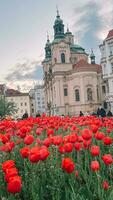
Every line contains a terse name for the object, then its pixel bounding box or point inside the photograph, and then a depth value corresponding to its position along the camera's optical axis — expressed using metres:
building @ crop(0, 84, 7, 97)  65.95
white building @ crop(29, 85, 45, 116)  74.60
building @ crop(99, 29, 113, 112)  33.11
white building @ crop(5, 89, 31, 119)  68.15
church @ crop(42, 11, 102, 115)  42.89
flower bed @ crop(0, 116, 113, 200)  1.61
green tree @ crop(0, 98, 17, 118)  24.75
